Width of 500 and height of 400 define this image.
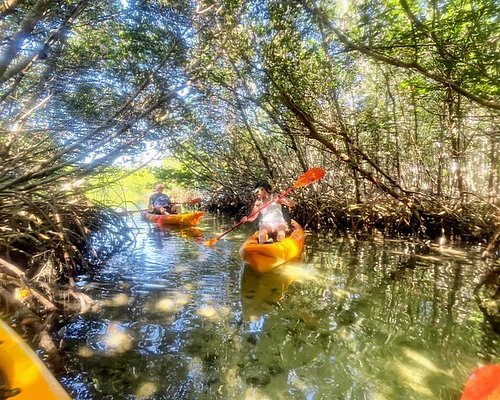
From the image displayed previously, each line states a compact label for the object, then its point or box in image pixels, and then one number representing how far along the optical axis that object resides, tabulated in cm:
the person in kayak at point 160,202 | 1123
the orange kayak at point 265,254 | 476
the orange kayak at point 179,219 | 1023
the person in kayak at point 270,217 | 580
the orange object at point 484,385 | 156
